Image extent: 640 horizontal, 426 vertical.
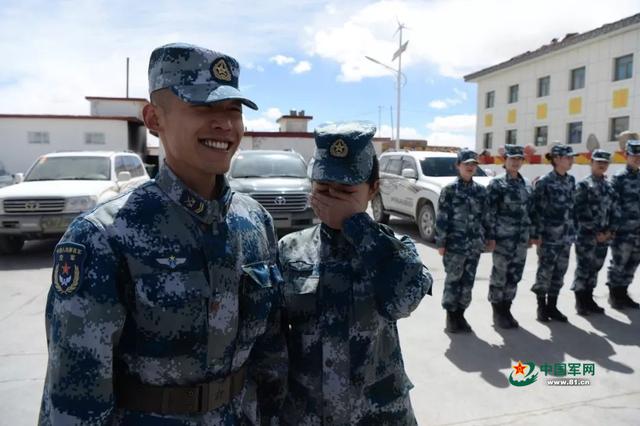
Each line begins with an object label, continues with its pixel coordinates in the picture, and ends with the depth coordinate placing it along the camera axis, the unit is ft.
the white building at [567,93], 70.49
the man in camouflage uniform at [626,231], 16.70
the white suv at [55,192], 22.33
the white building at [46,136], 72.95
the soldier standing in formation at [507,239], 14.89
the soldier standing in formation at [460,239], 14.32
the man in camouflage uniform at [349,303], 4.82
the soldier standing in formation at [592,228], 16.11
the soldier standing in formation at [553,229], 15.26
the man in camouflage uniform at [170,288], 3.59
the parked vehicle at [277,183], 25.67
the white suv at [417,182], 28.99
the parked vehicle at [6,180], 53.16
